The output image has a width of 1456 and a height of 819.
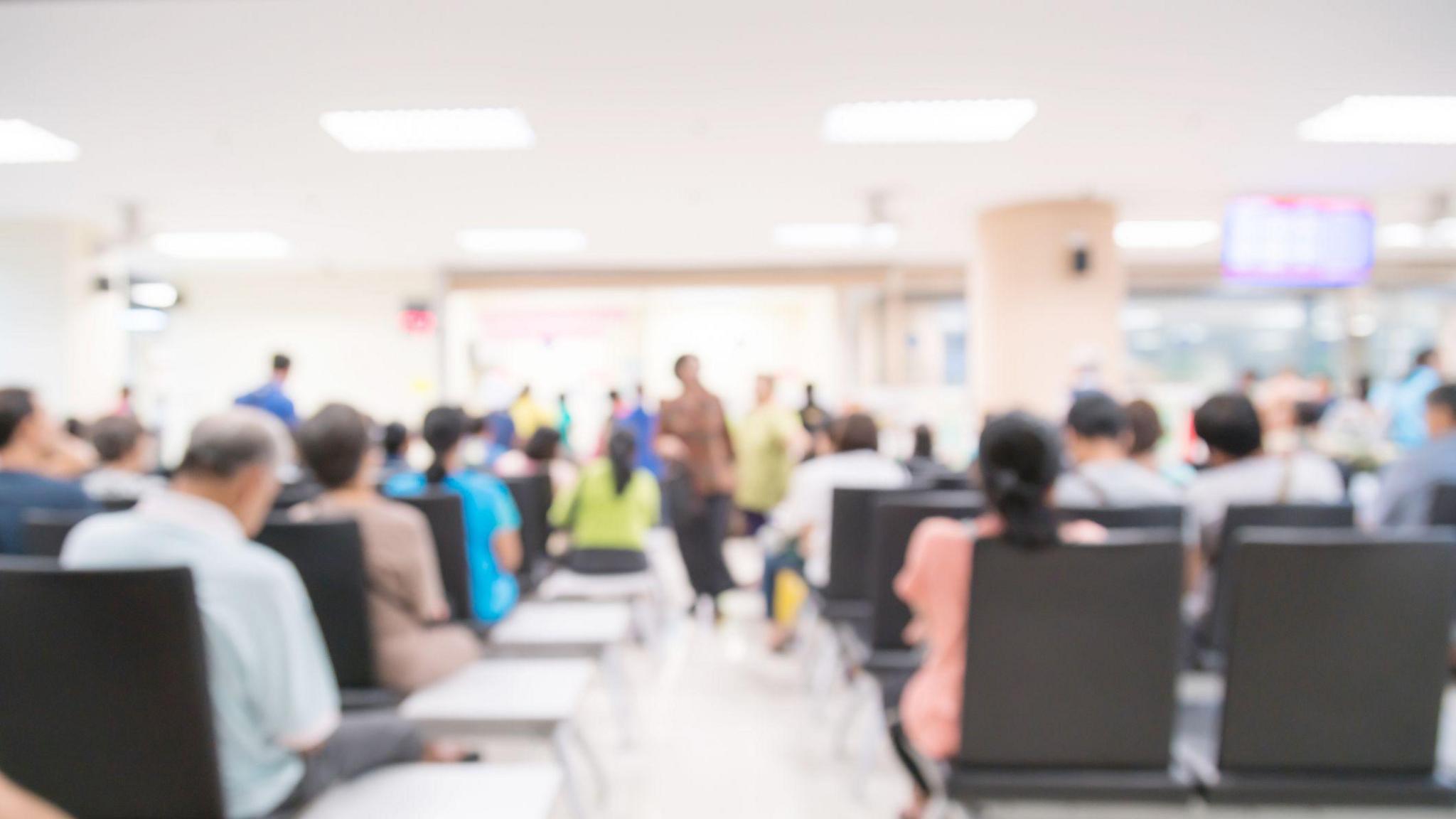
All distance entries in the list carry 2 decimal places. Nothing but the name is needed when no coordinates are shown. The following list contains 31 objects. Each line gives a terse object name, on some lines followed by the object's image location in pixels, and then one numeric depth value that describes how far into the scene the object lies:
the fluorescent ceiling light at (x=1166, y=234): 7.72
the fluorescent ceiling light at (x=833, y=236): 7.60
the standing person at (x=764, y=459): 5.06
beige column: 6.62
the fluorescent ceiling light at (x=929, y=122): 4.34
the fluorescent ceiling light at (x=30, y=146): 4.57
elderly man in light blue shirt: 1.32
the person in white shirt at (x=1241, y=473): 2.49
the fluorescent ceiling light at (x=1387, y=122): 4.33
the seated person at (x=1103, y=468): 2.53
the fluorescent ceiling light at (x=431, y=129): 4.39
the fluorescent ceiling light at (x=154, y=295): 8.55
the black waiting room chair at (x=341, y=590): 1.87
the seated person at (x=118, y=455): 3.25
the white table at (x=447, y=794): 1.52
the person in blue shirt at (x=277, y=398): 5.79
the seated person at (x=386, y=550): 2.02
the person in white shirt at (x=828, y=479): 3.38
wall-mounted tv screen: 5.94
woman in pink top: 1.58
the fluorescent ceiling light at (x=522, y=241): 7.74
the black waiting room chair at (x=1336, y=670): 1.52
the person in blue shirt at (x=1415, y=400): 6.38
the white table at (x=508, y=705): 1.95
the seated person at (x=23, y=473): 2.50
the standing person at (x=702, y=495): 4.70
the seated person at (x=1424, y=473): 2.81
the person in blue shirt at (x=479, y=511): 2.65
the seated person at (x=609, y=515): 3.72
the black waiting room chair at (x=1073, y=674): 1.57
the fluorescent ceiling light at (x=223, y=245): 7.80
